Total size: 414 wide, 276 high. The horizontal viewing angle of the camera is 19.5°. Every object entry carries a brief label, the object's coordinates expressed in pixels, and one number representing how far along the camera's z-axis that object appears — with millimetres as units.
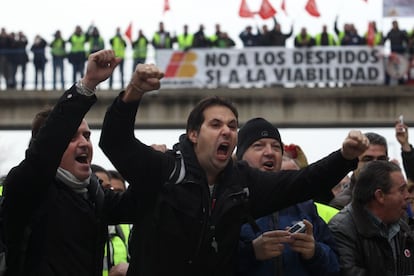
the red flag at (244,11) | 27312
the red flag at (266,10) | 27641
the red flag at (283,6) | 29450
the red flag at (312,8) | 28031
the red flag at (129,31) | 28469
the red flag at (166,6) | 30406
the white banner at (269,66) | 27562
